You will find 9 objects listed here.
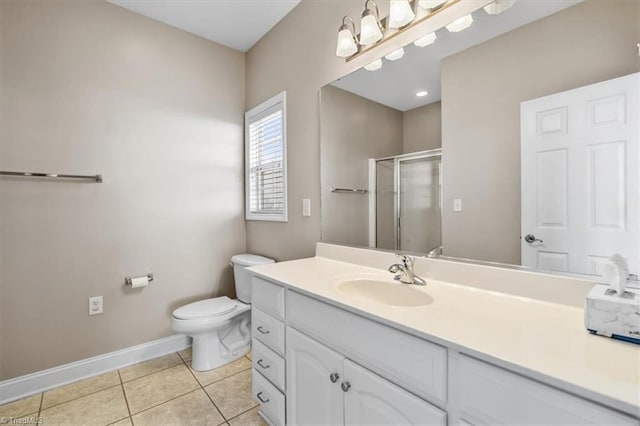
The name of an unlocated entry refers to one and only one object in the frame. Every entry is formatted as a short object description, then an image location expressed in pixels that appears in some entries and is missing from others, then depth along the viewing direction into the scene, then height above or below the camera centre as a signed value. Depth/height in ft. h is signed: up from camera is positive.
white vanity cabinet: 1.88 -1.52
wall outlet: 6.21 -2.06
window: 7.06 +1.43
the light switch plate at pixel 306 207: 6.31 +0.12
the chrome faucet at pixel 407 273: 3.91 -0.89
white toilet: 6.09 -2.50
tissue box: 2.08 -0.81
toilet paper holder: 6.57 -1.59
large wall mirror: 2.69 +0.89
